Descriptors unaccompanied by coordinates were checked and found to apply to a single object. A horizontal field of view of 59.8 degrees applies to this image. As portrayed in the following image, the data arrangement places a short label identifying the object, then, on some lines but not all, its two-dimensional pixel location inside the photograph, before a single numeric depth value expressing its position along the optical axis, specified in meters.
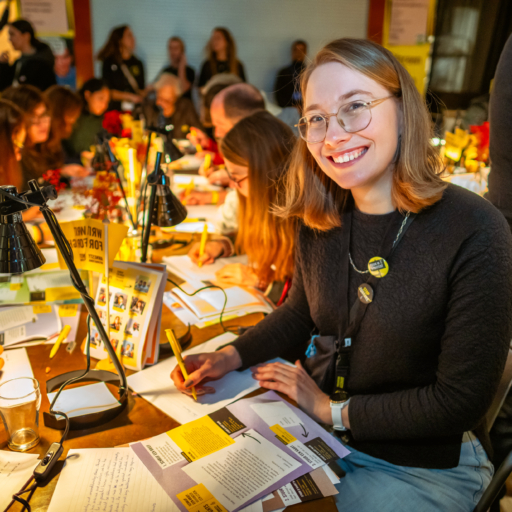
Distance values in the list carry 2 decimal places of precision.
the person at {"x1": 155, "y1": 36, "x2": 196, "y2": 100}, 5.70
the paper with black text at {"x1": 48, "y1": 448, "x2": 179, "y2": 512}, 0.82
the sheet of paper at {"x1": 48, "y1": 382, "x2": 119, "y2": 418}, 1.07
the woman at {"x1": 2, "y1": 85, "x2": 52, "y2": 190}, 3.34
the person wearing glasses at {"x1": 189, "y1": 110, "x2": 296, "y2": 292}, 1.73
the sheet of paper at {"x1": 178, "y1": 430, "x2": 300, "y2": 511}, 0.85
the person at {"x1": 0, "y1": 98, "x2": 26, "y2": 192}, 2.73
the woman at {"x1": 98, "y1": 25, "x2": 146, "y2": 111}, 5.48
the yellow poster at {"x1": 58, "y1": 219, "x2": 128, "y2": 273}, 1.12
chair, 0.94
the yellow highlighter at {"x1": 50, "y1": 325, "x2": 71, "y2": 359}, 1.30
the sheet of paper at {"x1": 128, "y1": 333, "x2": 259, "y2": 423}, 1.09
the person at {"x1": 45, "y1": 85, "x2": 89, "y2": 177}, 4.07
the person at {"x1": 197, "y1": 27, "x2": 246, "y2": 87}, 5.75
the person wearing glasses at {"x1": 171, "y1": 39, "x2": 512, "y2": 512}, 1.00
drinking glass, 0.96
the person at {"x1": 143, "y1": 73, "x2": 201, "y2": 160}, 5.78
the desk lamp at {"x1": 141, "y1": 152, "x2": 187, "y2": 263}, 1.33
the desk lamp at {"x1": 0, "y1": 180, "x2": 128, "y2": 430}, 0.84
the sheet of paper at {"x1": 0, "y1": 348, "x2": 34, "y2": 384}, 1.20
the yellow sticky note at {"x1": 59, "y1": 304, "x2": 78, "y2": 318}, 1.52
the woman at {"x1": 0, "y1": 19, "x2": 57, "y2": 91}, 5.11
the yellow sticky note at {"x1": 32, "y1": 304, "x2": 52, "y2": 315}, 1.54
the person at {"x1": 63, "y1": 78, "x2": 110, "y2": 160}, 5.01
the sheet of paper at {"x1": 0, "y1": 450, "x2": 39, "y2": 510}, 0.84
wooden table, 0.84
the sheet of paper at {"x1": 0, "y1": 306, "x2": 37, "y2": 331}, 1.45
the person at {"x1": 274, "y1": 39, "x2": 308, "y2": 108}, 5.76
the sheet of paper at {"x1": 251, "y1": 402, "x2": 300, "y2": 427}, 1.05
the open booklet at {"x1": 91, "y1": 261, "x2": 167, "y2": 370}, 1.24
